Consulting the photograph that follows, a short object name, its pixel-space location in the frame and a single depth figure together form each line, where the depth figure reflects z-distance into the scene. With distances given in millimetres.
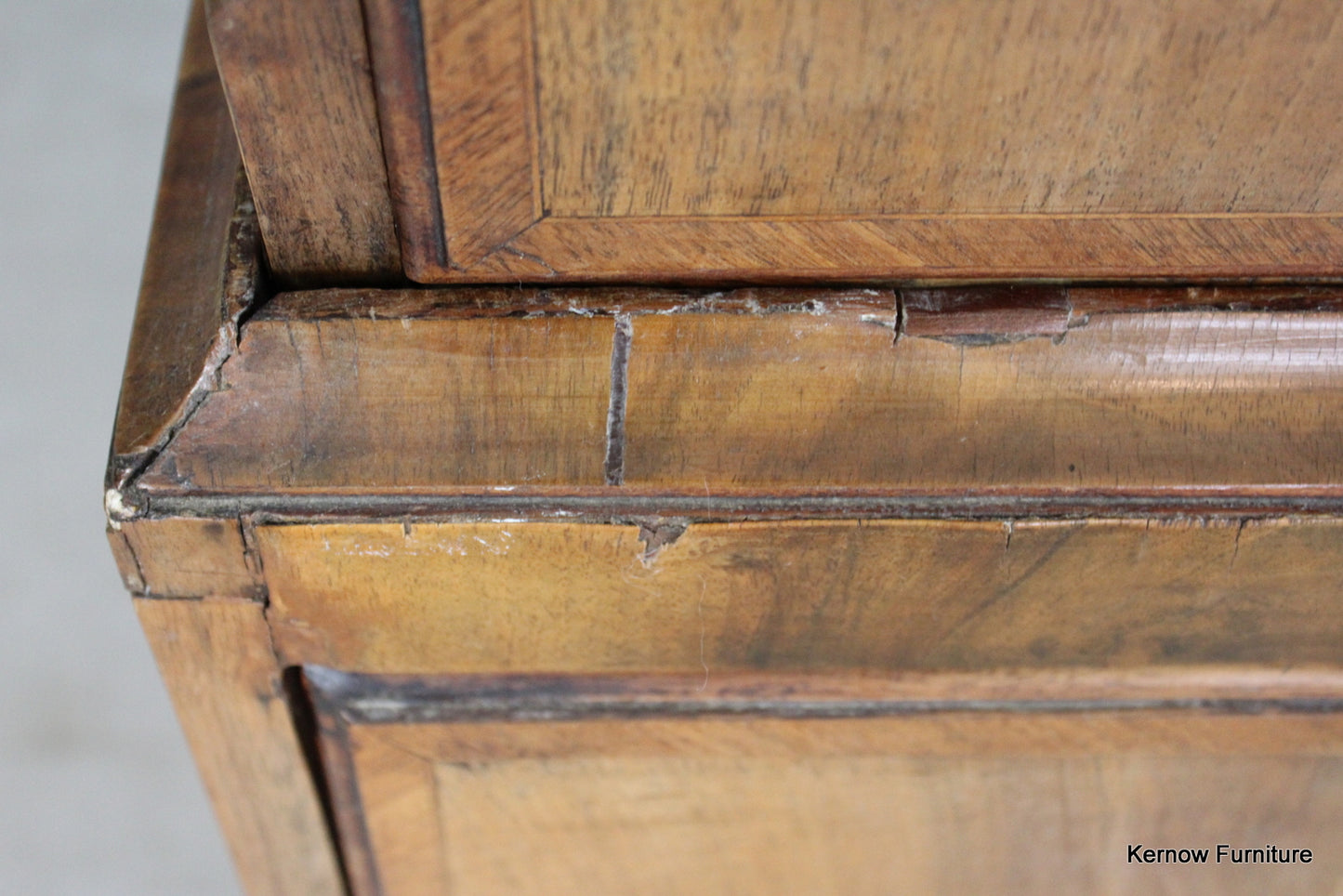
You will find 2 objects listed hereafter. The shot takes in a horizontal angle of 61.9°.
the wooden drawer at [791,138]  348
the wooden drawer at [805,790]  521
